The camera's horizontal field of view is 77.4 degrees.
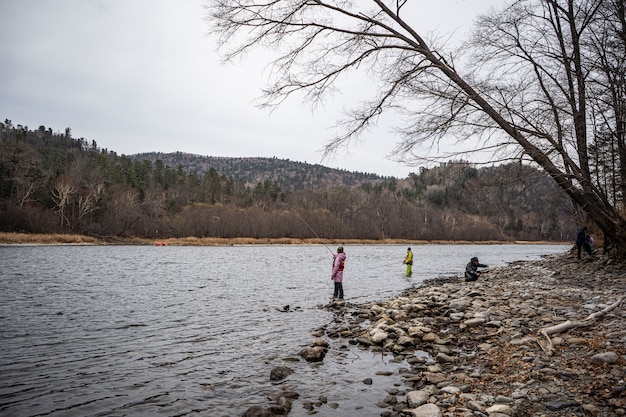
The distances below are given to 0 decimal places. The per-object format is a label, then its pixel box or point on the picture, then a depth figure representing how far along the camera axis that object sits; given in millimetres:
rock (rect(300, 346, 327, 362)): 7996
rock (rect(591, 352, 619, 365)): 5242
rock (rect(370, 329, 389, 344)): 8844
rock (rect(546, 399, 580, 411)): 4500
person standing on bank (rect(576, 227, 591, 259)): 19688
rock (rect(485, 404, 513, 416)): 4595
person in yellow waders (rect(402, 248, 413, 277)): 24958
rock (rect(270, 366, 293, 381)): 7012
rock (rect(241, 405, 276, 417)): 5395
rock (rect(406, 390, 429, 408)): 5406
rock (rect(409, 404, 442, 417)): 4883
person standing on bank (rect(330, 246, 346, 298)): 14963
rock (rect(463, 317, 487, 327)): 8828
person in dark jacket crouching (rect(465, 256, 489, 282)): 18672
